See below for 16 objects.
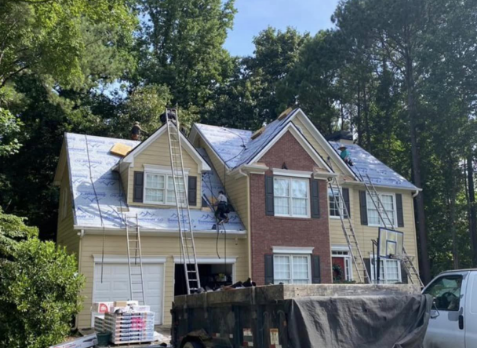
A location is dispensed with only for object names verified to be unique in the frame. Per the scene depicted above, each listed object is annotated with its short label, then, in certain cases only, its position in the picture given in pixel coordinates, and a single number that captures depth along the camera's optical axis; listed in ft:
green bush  37.24
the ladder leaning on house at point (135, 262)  51.90
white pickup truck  23.16
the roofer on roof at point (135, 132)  70.62
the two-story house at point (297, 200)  60.18
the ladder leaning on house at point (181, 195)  55.36
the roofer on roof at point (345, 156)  76.02
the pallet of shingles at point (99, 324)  40.05
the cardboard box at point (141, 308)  38.70
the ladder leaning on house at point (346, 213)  66.06
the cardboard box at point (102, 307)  40.68
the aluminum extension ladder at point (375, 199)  71.83
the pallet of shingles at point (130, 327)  36.94
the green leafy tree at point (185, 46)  120.37
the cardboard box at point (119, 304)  38.75
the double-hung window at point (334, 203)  70.59
